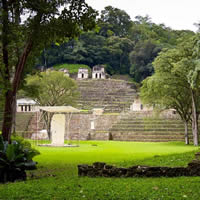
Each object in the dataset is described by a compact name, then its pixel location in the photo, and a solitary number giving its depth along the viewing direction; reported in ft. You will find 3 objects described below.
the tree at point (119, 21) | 277.85
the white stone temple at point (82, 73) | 210.59
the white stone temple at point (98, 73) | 216.74
